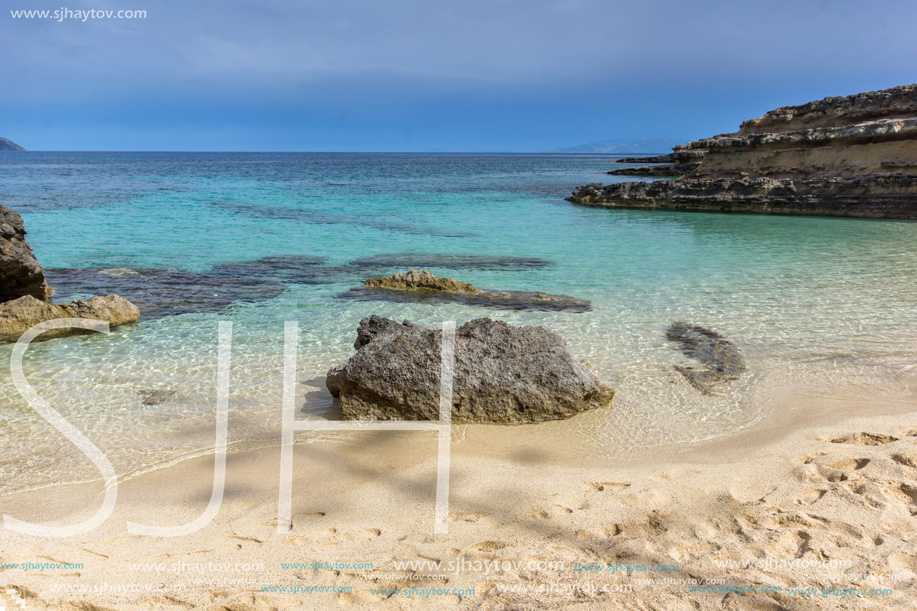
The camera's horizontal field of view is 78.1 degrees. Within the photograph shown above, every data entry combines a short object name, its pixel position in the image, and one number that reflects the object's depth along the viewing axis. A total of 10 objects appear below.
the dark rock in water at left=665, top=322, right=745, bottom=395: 5.77
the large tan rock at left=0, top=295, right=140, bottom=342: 6.97
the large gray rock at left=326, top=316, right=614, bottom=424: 4.83
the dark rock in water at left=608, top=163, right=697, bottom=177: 44.01
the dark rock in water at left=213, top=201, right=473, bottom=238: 18.19
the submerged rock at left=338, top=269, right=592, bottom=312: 8.85
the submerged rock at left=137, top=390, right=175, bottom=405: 5.23
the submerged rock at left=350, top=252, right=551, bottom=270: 12.44
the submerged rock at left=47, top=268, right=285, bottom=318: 8.65
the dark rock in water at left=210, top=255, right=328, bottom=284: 11.01
